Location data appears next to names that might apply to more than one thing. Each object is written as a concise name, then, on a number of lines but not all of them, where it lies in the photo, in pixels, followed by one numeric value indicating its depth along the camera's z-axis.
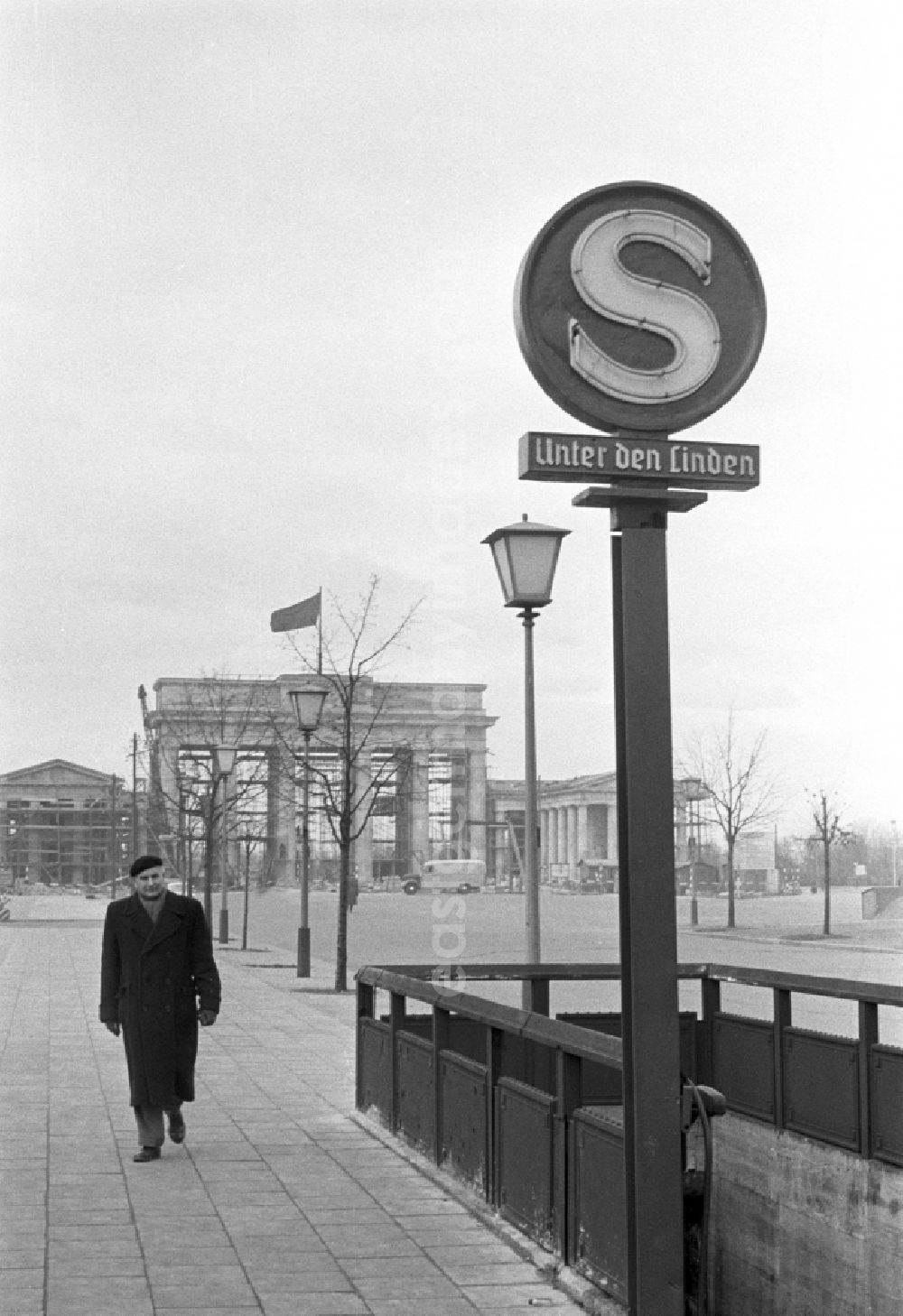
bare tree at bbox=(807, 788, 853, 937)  36.06
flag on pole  28.92
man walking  9.42
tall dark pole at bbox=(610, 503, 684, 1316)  4.95
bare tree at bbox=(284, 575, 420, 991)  24.16
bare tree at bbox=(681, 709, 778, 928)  38.12
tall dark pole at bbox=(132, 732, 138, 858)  48.68
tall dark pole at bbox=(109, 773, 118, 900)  60.03
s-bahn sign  5.07
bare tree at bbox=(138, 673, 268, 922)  42.50
